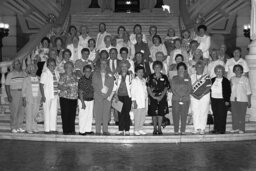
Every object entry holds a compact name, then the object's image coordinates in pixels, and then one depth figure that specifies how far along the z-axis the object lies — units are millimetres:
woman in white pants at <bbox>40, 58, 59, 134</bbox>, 9508
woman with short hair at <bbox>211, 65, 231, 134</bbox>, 9617
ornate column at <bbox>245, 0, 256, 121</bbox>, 10867
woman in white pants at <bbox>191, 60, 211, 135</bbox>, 9648
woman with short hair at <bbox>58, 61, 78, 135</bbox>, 9328
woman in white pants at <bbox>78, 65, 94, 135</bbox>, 9344
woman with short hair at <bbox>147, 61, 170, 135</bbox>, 9430
